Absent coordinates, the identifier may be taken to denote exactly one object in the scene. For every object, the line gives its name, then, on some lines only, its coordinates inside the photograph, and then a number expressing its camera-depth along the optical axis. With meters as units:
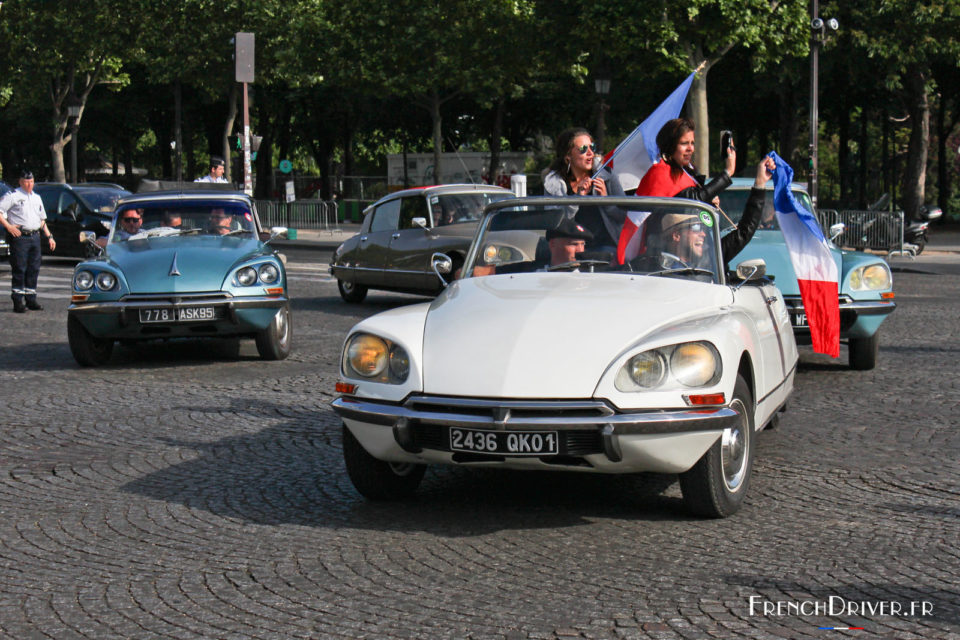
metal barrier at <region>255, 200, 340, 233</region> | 38.34
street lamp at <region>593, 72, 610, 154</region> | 33.91
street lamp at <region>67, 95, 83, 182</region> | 49.75
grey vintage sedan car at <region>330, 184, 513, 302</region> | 16.58
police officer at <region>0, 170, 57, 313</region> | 16.61
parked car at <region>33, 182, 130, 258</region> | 26.08
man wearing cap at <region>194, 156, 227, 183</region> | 19.27
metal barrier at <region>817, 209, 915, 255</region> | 28.88
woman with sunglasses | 8.41
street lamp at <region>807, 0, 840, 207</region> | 30.16
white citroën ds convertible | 5.32
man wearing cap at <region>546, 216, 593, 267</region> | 6.64
